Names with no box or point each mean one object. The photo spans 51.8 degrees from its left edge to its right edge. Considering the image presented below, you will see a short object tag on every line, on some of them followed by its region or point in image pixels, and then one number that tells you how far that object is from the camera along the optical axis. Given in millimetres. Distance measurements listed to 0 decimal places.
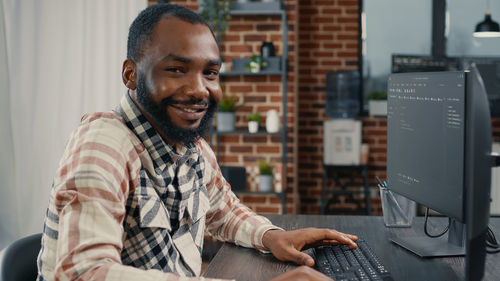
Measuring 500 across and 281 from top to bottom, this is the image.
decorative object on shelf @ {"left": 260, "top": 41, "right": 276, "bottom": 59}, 3769
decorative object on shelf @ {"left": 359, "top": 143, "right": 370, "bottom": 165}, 4471
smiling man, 887
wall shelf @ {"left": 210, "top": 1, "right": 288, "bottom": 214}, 3734
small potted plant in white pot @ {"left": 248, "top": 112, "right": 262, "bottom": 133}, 3793
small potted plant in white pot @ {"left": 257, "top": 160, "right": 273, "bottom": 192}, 3791
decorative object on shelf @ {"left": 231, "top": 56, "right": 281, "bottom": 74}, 3764
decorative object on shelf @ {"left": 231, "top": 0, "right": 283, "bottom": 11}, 3760
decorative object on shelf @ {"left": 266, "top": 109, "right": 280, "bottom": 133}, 3768
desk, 1192
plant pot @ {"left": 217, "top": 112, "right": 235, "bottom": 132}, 3799
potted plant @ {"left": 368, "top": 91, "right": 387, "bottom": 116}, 4777
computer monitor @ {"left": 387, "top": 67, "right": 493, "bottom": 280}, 900
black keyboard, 1126
